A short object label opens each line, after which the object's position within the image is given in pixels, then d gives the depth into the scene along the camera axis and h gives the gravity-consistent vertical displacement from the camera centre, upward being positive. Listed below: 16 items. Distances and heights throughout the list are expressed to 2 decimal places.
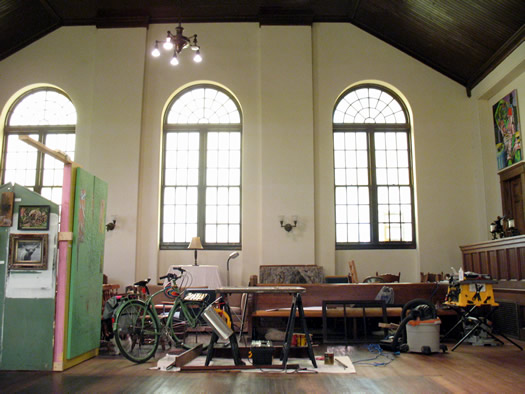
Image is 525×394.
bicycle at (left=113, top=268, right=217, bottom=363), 5.80 -0.63
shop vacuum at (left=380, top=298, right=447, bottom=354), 6.19 -0.80
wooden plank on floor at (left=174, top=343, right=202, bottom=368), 5.26 -0.96
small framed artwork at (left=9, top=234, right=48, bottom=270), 5.35 +0.17
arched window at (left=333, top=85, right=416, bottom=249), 10.67 +2.08
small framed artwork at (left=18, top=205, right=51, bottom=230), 5.43 +0.54
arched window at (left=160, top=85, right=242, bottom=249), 10.68 +2.11
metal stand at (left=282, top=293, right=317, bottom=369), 5.18 -0.65
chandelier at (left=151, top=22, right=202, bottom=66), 8.01 +3.58
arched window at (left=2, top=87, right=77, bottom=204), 10.95 +2.89
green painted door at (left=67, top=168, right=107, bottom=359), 5.46 +0.03
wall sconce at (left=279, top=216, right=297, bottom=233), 10.13 +0.86
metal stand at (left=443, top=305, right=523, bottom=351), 6.57 -0.71
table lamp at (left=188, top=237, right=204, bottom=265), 9.80 +0.46
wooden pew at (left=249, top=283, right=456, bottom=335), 7.54 -0.40
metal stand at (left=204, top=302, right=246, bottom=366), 5.32 -0.86
